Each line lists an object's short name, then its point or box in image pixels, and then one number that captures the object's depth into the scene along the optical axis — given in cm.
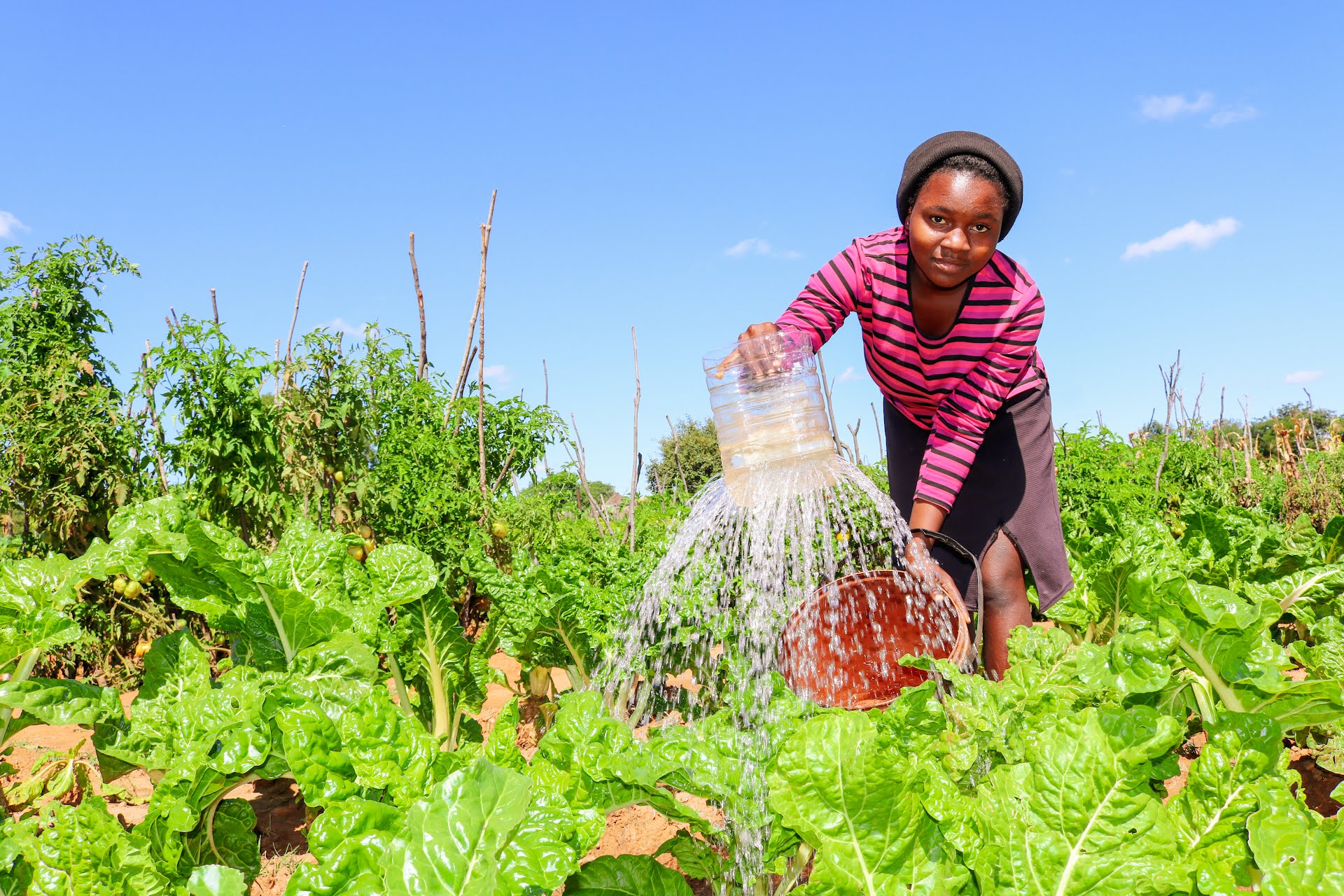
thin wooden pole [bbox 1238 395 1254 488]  972
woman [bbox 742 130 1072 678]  225
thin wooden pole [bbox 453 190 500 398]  475
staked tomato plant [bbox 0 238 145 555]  391
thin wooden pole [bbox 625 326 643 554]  563
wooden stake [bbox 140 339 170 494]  409
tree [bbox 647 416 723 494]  2233
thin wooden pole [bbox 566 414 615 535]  574
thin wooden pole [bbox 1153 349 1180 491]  689
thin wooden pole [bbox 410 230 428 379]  487
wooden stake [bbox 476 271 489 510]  423
